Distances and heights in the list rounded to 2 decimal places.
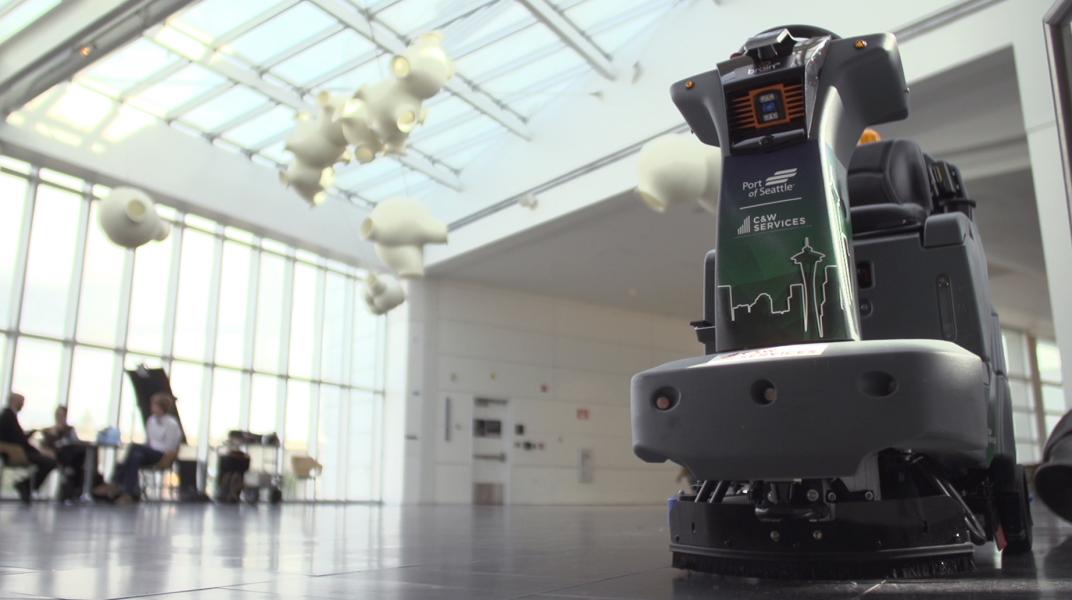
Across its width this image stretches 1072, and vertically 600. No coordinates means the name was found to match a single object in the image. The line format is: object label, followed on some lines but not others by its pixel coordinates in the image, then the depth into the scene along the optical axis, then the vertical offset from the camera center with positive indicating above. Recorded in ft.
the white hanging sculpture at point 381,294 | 48.49 +10.88
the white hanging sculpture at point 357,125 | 26.32 +11.09
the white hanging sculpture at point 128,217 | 28.55 +9.08
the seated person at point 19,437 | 44.19 +2.88
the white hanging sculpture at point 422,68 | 25.68 +12.47
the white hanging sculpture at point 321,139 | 28.07 +11.47
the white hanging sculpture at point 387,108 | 25.89 +11.43
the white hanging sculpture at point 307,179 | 29.32 +10.61
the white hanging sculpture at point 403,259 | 31.19 +8.33
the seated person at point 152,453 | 50.65 +2.22
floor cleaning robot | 8.18 +1.20
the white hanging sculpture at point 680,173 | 31.63 +11.47
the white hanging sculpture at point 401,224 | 30.81 +9.38
